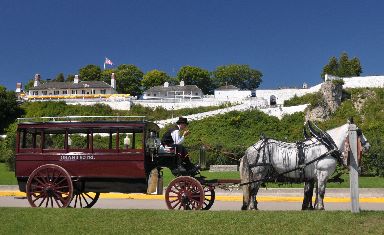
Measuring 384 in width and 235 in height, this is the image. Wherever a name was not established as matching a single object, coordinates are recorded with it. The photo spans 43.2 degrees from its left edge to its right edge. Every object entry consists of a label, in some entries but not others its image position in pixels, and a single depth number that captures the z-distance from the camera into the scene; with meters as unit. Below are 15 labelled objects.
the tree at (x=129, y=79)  96.88
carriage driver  11.33
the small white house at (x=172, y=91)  83.96
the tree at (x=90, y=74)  102.44
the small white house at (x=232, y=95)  64.56
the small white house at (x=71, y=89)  83.69
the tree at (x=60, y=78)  108.94
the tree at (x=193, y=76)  102.88
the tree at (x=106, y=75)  101.62
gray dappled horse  10.22
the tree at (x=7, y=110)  61.22
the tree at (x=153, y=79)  100.12
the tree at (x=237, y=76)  111.56
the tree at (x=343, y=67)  73.00
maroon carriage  11.16
